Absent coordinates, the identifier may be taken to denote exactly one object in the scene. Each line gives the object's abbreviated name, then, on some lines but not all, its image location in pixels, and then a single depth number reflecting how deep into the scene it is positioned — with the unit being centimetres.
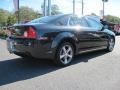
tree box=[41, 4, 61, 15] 4629
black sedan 321
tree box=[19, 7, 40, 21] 4064
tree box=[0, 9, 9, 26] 4067
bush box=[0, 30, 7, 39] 967
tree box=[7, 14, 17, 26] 2724
